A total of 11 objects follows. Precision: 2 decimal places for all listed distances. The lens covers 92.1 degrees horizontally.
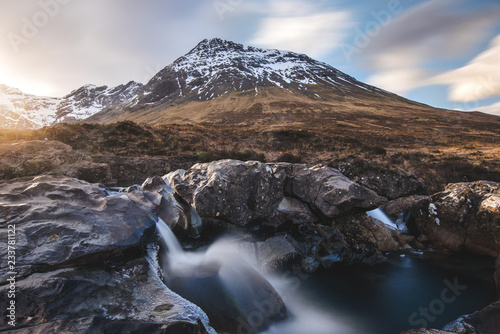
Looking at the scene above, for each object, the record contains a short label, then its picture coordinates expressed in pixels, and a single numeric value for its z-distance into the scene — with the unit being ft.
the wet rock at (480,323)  21.96
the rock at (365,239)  39.01
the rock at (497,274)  29.22
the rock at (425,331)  20.97
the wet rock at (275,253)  34.53
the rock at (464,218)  37.73
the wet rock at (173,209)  37.40
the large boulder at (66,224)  20.77
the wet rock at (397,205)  54.34
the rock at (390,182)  58.39
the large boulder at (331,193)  39.37
